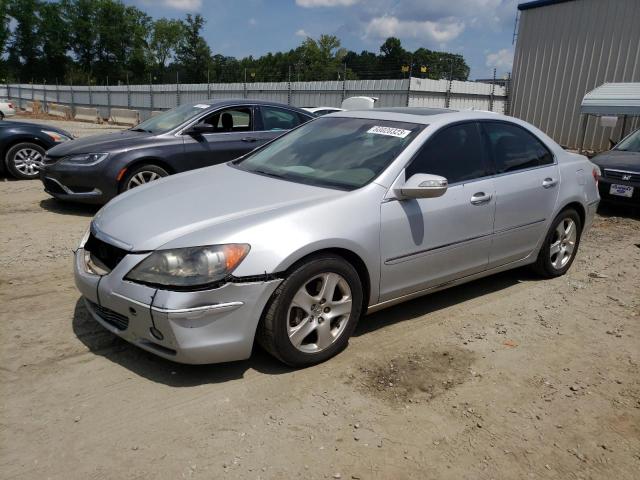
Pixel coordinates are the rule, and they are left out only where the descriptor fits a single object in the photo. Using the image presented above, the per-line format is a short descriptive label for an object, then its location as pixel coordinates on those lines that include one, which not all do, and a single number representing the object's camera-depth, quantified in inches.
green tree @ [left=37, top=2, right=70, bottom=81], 3422.7
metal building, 652.1
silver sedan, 115.7
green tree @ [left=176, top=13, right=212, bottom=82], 3629.4
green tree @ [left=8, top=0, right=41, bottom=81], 3383.4
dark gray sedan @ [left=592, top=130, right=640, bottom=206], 315.9
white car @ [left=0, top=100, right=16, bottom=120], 884.7
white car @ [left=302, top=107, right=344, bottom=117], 551.8
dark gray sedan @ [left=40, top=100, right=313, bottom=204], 261.4
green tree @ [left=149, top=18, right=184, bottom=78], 3745.1
